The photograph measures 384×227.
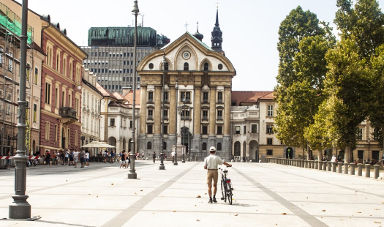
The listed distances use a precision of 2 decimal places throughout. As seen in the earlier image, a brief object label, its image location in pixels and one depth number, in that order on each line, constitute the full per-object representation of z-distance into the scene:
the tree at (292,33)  60.12
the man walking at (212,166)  16.05
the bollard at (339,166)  45.87
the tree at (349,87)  41.75
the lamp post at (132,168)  27.22
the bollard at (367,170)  38.55
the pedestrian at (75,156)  44.19
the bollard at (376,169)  36.65
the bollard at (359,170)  40.72
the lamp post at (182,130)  101.59
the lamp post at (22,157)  11.22
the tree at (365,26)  43.62
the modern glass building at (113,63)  160.88
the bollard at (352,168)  42.94
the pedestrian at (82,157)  43.47
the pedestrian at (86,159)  47.84
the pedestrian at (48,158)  46.78
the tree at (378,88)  40.62
